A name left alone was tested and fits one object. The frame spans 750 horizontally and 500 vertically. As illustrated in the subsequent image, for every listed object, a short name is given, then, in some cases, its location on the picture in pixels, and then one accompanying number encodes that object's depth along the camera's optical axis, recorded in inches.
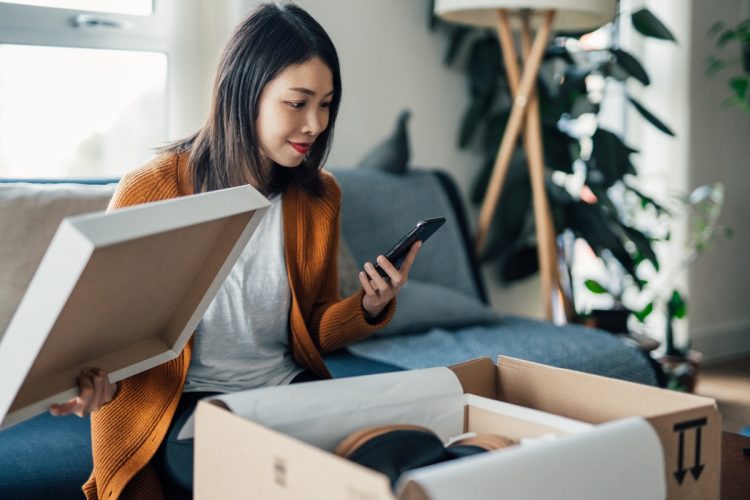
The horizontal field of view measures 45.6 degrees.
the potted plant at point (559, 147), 117.3
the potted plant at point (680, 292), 125.6
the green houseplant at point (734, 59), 141.7
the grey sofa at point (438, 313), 84.1
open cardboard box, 26.7
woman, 52.7
